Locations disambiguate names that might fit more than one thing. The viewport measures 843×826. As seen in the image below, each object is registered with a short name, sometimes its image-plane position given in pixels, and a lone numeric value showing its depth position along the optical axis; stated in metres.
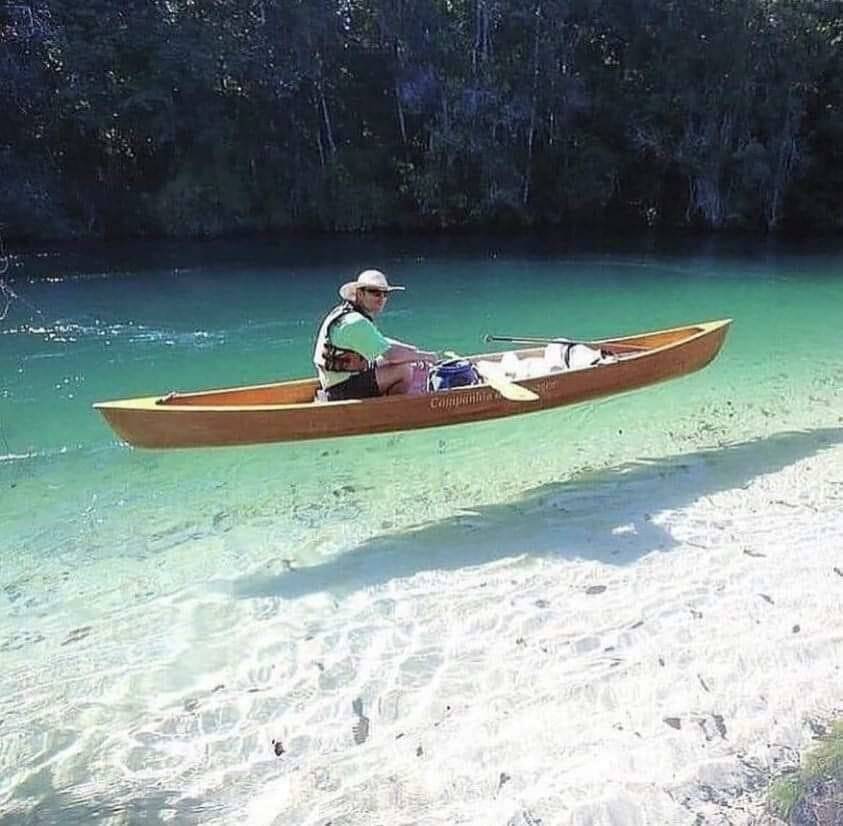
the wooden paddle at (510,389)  6.55
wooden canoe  6.04
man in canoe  6.04
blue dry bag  6.86
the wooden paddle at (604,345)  7.82
